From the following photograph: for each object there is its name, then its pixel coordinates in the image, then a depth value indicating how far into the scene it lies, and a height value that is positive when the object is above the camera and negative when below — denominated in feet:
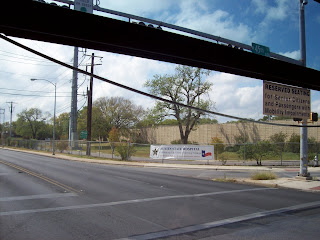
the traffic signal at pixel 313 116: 45.65 +3.23
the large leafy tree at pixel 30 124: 317.22 +10.79
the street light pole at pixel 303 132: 45.42 +0.85
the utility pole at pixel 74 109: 136.98 +12.01
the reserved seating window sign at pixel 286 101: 36.73 +4.73
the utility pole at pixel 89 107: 113.50 +10.69
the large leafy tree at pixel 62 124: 352.49 +12.30
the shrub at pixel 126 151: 97.53 -5.04
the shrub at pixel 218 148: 91.04 -3.55
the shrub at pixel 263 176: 50.03 -6.49
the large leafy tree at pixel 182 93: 157.17 +22.52
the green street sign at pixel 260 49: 31.63 +9.27
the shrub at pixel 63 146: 145.07 -5.45
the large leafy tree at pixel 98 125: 229.66 +7.64
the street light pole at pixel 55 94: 128.98 +17.29
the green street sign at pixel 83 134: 161.79 +0.44
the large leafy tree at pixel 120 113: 230.48 +17.31
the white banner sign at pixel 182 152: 84.12 -4.60
